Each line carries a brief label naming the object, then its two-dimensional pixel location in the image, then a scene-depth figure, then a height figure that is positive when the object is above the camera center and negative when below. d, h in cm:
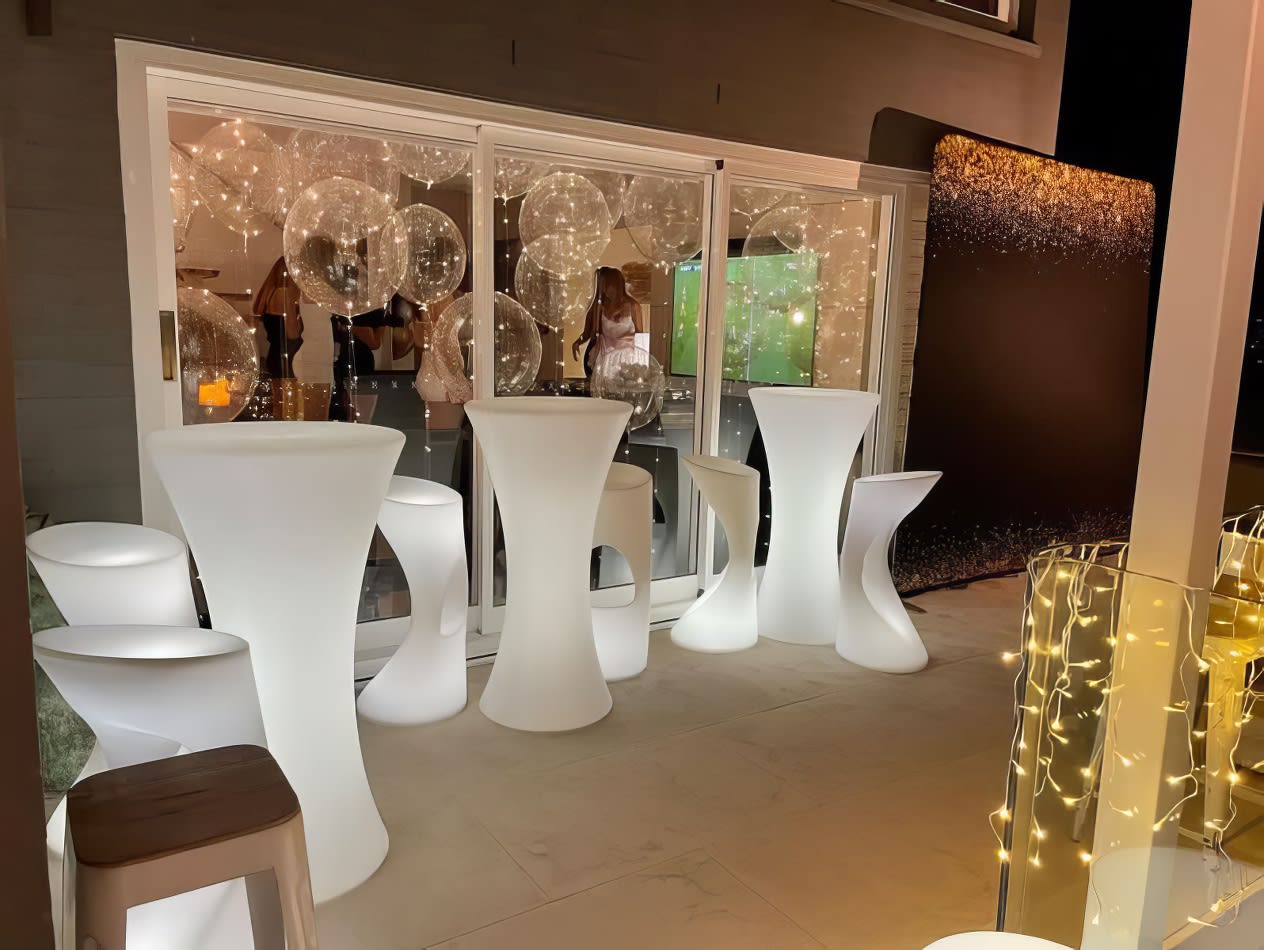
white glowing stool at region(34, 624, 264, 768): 148 -60
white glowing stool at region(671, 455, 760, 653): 335 -87
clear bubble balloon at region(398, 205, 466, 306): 311 +23
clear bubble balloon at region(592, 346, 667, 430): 367 -20
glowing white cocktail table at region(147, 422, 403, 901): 171 -48
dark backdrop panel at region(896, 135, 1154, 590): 418 -8
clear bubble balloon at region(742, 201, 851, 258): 393 +45
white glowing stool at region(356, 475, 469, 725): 265 -82
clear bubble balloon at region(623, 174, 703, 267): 362 +44
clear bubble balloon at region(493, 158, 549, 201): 324 +52
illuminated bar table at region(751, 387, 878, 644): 337 -60
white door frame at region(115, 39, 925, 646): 252 +61
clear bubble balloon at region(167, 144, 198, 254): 266 +34
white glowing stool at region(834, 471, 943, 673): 327 -87
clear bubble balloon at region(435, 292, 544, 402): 322 -7
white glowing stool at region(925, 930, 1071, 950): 146 -94
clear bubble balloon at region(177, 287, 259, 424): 273 -12
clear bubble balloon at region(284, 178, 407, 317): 289 +23
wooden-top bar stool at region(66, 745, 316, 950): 113 -65
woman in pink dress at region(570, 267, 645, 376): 360 +4
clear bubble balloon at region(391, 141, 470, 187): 306 +53
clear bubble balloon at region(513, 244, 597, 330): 337 +13
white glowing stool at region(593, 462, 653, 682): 300 -74
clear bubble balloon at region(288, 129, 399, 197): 290 +51
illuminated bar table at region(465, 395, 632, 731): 254 -62
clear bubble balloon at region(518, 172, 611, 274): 336 +38
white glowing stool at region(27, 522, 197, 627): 194 -54
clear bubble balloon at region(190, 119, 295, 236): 273 +42
